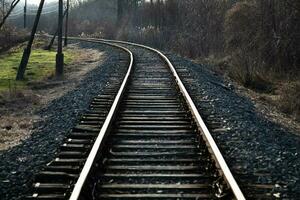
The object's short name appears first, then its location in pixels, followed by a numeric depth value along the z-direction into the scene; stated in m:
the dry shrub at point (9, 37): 40.66
